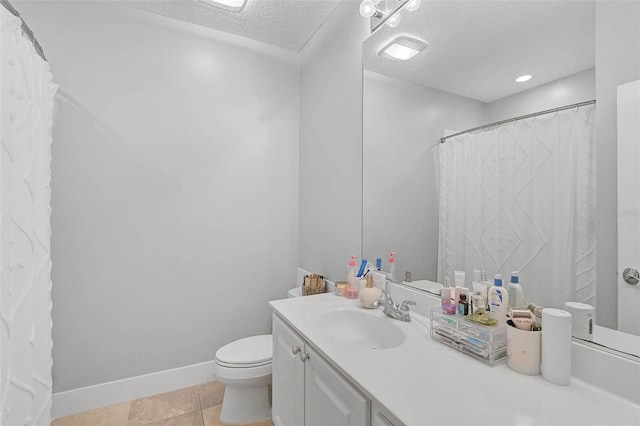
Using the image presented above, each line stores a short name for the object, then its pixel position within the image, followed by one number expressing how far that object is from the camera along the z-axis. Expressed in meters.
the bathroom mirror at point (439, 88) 0.95
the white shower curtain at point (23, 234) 1.06
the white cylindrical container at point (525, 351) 0.88
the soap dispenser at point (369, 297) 1.50
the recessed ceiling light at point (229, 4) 1.93
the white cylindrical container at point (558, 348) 0.83
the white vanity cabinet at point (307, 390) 0.93
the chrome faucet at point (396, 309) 1.34
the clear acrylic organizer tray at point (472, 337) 0.95
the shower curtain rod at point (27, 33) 1.07
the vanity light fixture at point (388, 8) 1.47
